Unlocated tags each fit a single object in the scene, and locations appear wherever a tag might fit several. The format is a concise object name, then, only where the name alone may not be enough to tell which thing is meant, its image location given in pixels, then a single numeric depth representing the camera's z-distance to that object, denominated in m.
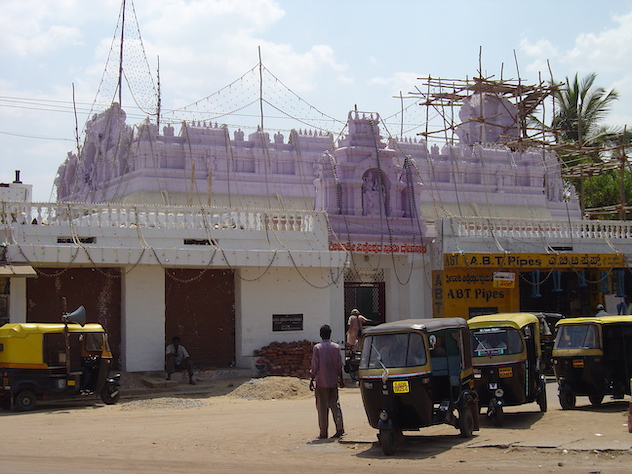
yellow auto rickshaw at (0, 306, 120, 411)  15.71
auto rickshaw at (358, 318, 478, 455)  10.78
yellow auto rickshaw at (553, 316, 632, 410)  14.75
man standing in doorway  21.20
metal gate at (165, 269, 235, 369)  21.39
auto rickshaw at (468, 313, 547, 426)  13.22
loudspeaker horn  16.41
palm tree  48.09
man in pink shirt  12.17
